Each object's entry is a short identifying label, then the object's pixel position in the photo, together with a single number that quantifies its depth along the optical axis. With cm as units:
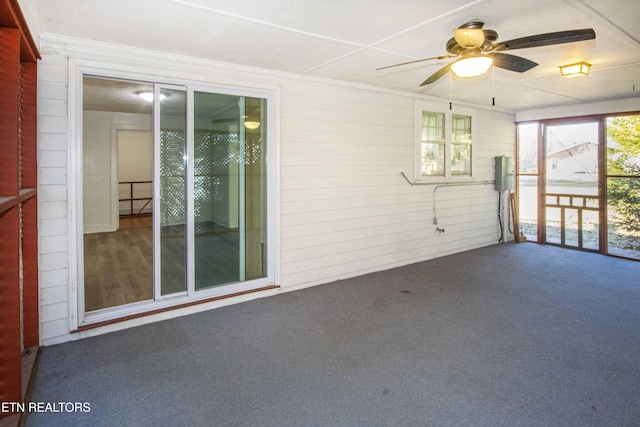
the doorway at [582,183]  596
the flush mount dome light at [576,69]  391
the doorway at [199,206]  361
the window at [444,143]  577
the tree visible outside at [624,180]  587
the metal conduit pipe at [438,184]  558
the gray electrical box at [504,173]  674
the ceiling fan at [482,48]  252
